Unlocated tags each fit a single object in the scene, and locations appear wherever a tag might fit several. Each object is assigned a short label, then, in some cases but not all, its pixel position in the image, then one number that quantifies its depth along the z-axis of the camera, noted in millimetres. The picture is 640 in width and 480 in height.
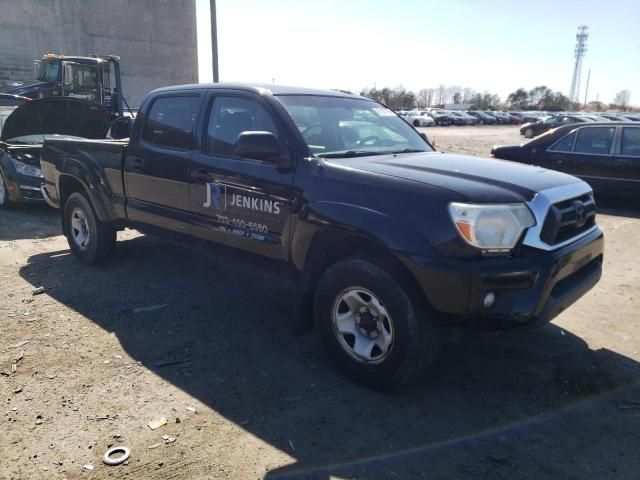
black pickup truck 2961
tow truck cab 15627
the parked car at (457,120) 52531
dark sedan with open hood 8344
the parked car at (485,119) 56312
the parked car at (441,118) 50903
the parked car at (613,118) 32428
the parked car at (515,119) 57656
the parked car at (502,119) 57250
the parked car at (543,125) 31250
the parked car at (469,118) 53500
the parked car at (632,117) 33609
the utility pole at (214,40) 16031
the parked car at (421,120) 47656
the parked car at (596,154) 9016
